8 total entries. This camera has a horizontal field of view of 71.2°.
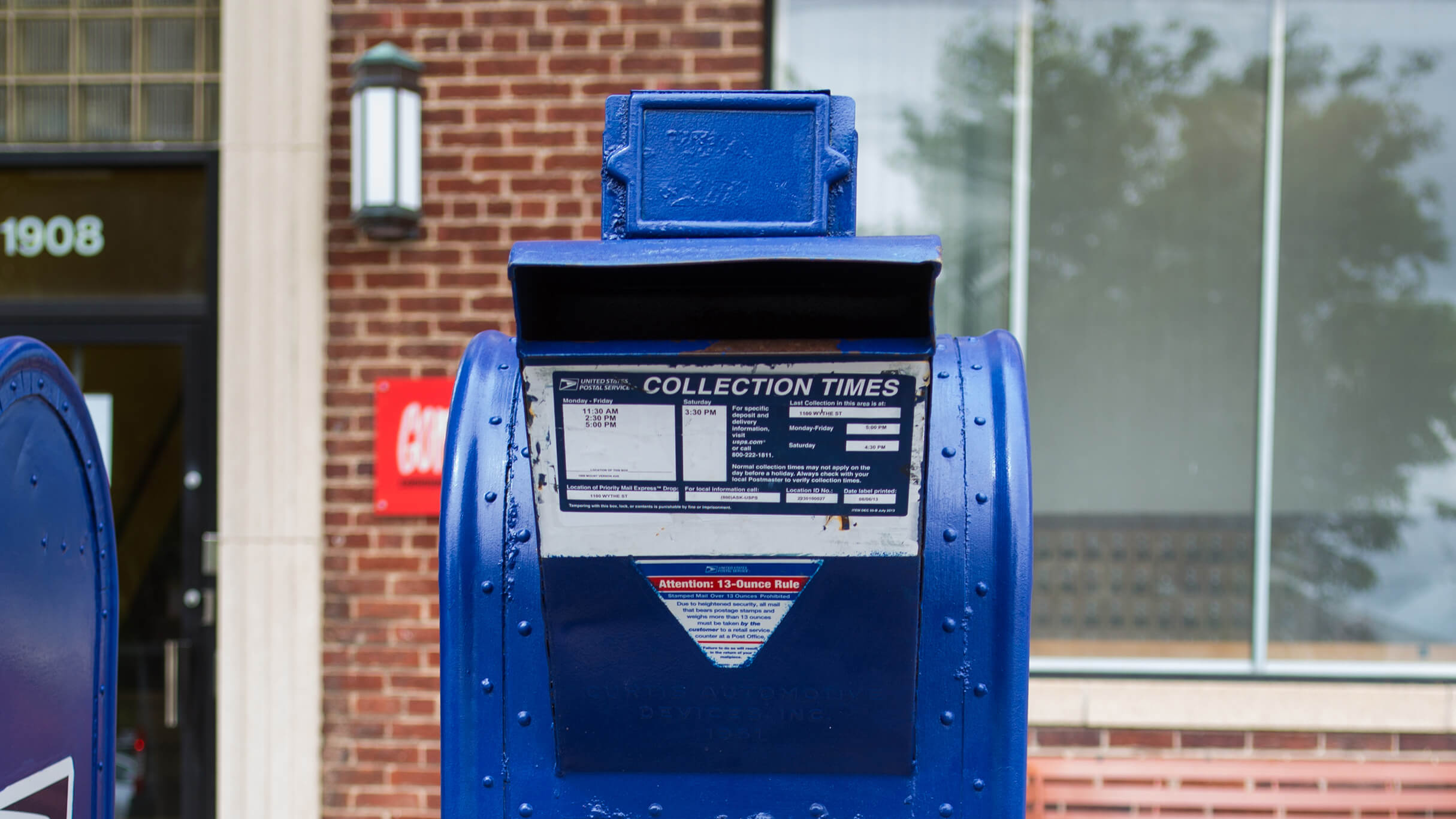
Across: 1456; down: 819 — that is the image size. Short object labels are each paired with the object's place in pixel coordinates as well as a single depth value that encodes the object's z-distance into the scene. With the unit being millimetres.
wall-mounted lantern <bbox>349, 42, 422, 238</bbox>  3396
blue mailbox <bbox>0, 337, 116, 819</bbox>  1559
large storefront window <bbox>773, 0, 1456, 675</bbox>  3559
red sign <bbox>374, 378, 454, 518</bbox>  3557
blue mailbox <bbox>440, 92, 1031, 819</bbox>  1342
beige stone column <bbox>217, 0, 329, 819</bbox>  3549
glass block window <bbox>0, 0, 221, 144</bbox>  3729
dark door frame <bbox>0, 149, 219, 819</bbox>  3670
